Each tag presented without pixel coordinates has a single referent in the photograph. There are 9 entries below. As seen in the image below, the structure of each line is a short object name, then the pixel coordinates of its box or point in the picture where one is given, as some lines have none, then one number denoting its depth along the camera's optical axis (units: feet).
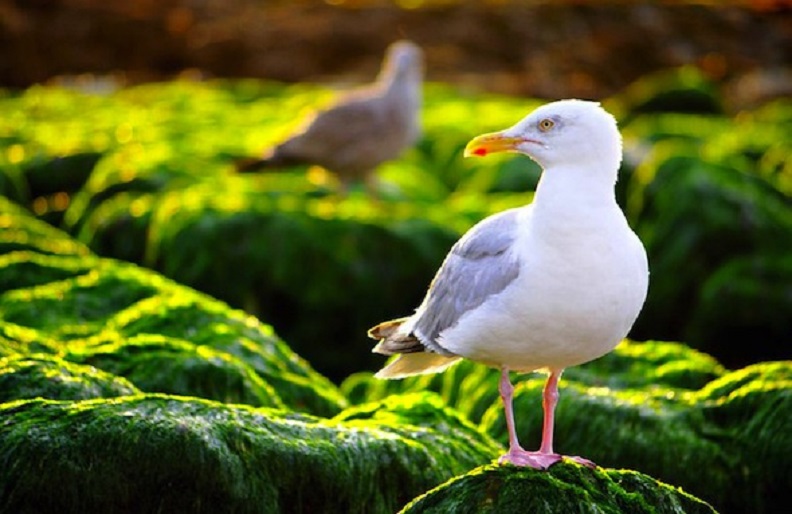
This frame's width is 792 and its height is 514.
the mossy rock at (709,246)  96.37
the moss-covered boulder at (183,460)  42.86
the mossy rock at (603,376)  64.90
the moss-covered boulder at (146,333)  55.83
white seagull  41.45
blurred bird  104.99
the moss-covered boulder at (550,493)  40.83
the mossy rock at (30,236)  80.84
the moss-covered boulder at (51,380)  48.91
